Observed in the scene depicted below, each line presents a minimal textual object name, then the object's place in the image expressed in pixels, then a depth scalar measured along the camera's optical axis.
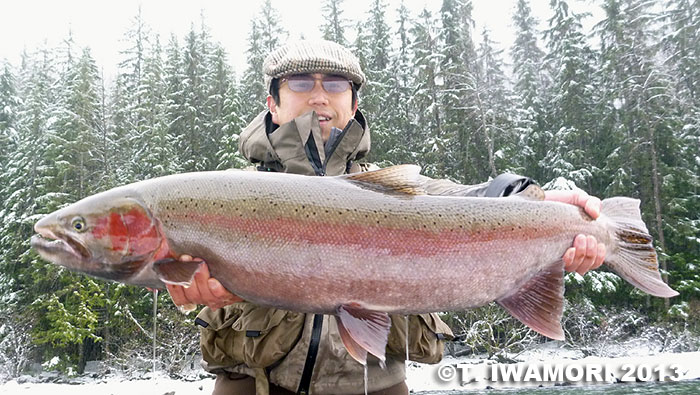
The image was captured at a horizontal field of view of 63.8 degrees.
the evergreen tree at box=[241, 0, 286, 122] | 32.84
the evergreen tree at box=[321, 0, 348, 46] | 35.50
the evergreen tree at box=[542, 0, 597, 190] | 28.45
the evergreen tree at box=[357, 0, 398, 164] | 29.83
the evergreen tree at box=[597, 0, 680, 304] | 26.64
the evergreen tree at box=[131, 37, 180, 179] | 28.50
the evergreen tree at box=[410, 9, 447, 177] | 28.62
